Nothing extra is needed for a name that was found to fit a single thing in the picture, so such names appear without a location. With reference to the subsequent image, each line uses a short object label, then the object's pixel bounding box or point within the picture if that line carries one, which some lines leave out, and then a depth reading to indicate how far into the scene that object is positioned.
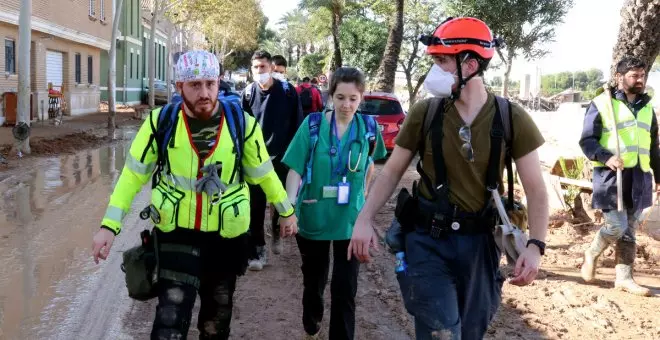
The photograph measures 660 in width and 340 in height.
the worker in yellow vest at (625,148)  5.46
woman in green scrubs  4.08
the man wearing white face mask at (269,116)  5.91
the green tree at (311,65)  54.19
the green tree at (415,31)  34.81
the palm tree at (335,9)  32.44
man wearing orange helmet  2.87
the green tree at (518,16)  27.19
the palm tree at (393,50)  20.61
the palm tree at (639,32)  7.92
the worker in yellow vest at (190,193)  3.26
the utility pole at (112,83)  19.58
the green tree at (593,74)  112.50
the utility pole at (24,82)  13.80
